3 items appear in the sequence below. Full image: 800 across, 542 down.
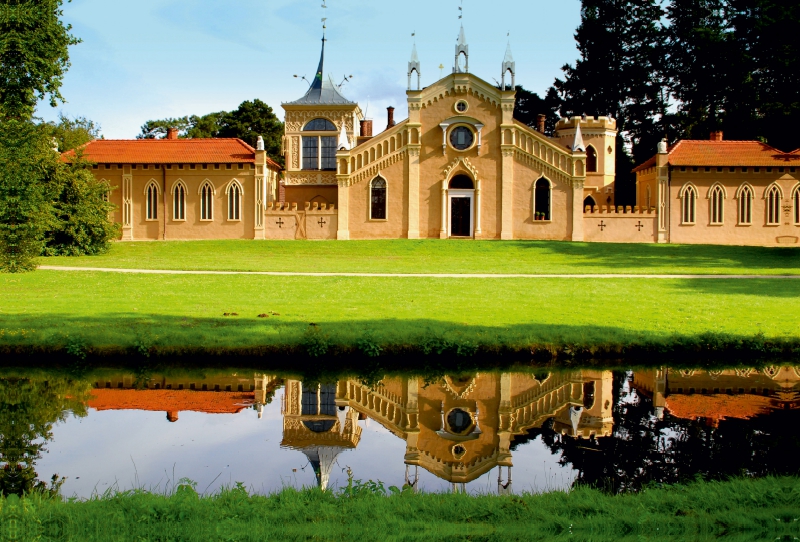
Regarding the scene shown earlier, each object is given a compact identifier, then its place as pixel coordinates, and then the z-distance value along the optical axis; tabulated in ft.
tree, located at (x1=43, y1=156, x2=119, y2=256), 115.14
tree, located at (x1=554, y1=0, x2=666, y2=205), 203.92
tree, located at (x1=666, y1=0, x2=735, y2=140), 183.93
